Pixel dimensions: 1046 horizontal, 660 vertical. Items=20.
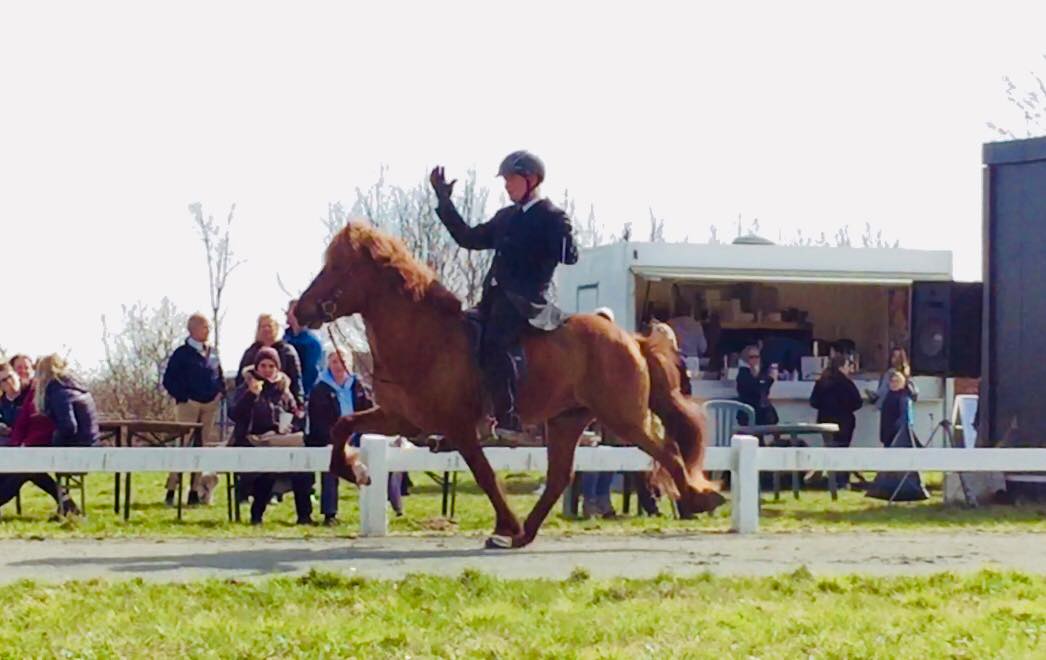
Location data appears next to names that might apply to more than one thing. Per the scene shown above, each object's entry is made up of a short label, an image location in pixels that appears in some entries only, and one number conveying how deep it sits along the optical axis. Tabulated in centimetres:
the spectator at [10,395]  1805
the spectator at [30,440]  1548
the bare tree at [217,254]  4709
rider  1180
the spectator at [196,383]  1811
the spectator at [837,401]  2173
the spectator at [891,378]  2134
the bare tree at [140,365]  3925
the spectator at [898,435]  1916
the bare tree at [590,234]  5362
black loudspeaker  1991
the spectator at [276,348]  1698
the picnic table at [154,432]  1647
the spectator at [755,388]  2166
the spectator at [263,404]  1605
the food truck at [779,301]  2191
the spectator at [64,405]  1562
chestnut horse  1185
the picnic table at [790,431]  1945
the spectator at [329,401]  1588
